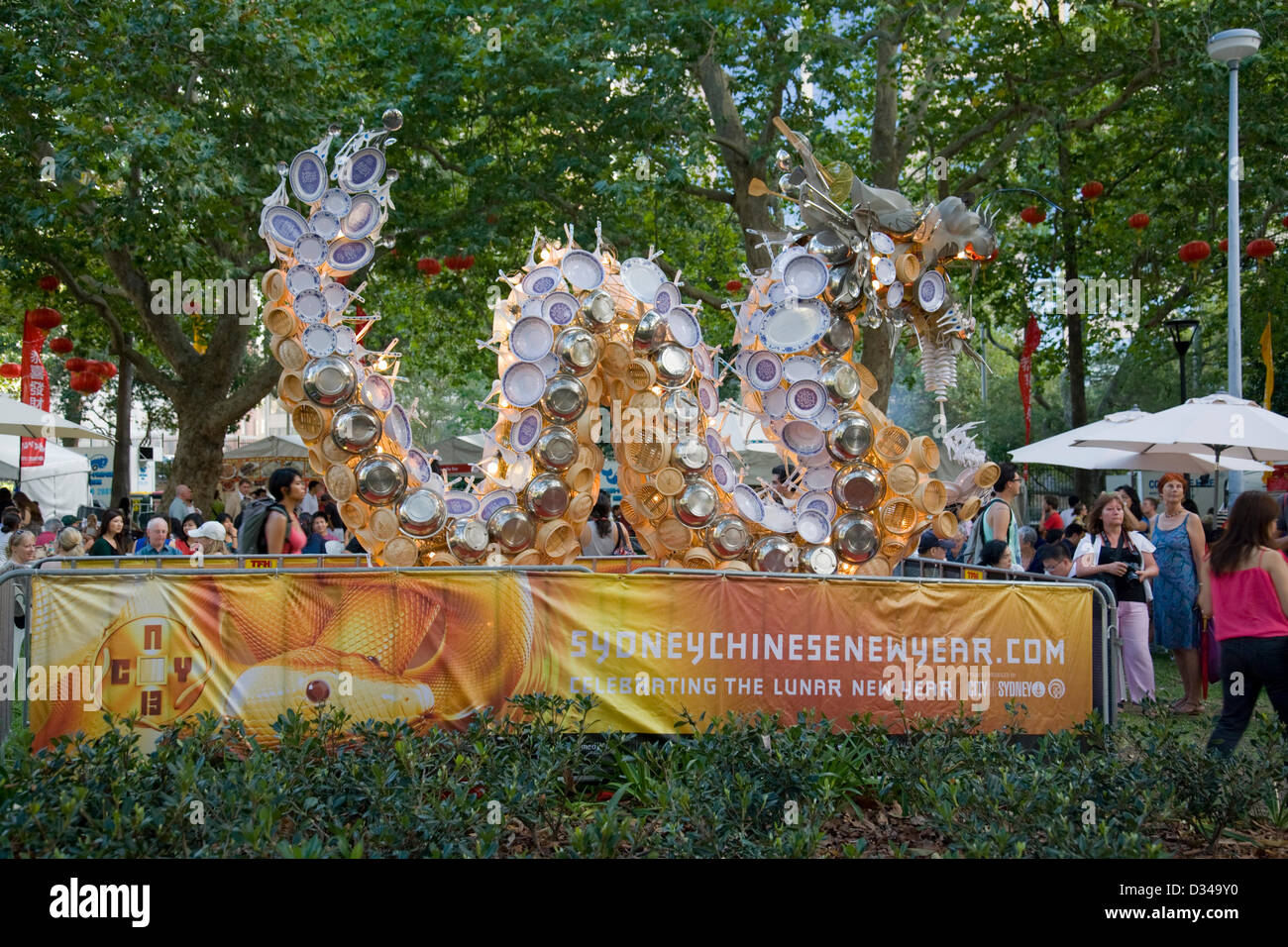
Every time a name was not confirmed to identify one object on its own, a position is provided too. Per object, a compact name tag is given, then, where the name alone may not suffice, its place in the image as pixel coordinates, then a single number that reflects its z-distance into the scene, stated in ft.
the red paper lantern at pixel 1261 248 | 52.90
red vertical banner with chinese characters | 57.52
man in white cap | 33.68
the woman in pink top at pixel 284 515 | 26.99
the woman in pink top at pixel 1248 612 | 20.34
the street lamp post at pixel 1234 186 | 40.57
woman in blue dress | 31.04
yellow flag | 53.98
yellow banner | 20.52
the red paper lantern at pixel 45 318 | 52.47
